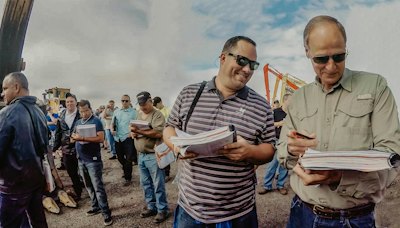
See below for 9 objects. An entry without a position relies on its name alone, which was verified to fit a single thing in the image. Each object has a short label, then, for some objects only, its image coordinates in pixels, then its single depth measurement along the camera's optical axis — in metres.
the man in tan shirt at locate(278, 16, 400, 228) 1.24
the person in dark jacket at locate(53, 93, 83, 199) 5.54
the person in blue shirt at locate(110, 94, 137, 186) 7.08
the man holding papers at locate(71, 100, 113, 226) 4.50
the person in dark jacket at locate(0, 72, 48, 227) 2.87
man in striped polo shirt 1.80
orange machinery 21.67
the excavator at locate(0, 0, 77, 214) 4.79
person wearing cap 4.56
